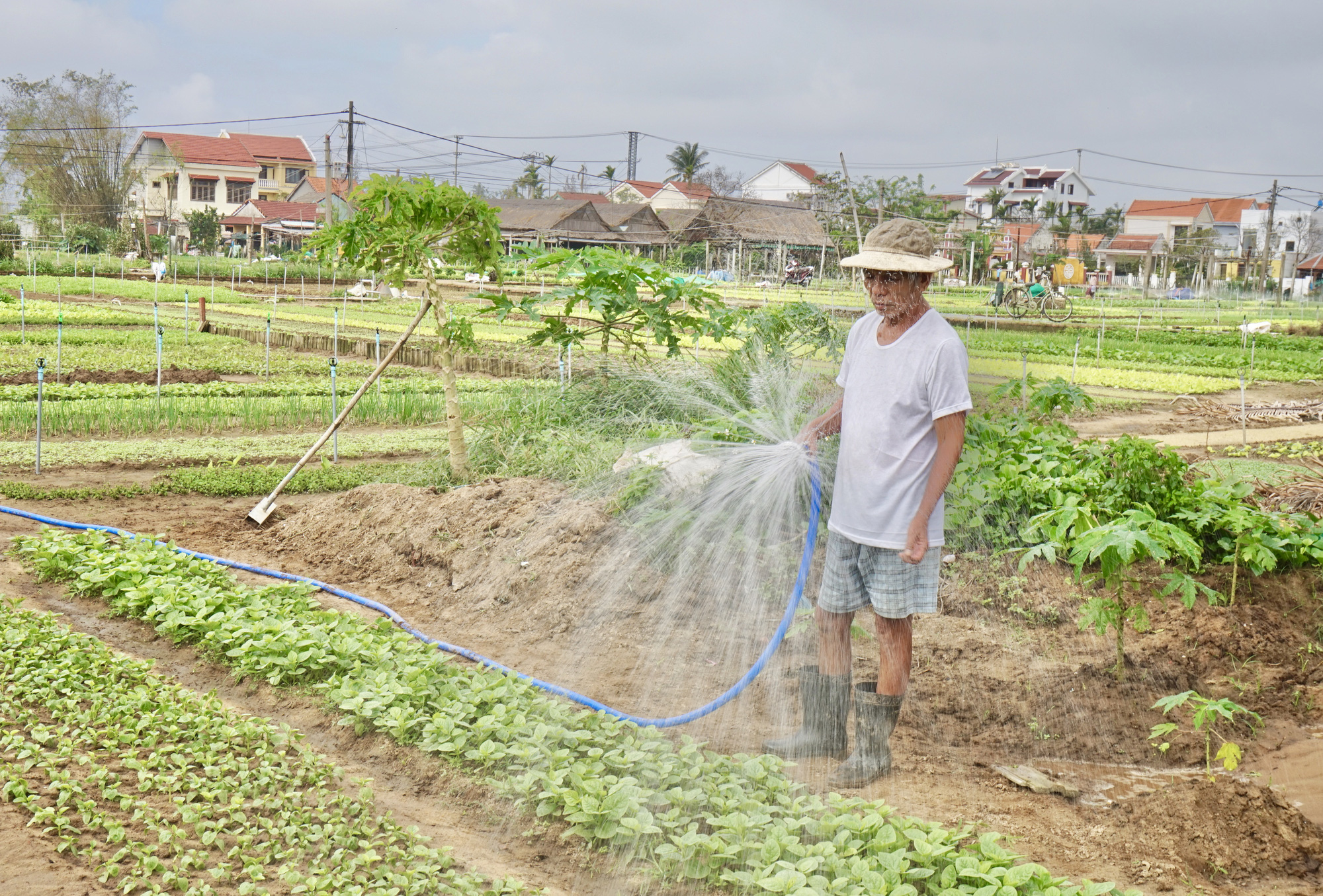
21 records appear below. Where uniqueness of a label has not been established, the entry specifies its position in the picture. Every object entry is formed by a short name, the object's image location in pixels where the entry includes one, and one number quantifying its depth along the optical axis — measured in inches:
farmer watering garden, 139.9
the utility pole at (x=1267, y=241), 1733.1
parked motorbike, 1683.2
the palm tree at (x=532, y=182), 3277.6
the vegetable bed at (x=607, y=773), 116.1
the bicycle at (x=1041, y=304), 1194.6
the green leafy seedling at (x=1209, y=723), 140.6
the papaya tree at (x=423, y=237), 283.0
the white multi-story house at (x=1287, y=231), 2655.0
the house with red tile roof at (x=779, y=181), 3038.9
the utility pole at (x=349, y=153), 1496.6
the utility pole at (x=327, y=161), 1358.1
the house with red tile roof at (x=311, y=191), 2586.1
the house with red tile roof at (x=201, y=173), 2581.2
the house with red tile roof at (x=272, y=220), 2342.5
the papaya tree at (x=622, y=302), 290.0
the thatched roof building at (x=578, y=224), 1881.2
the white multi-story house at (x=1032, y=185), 3533.5
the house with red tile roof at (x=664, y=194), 2780.5
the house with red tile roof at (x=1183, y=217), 3142.2
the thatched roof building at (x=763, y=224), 1599.4
